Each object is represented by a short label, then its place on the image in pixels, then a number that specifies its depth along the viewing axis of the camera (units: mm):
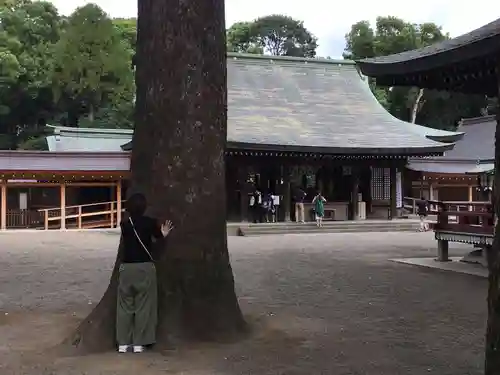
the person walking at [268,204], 23172
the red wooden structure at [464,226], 11406
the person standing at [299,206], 23609
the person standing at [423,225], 23175
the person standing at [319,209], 23047
